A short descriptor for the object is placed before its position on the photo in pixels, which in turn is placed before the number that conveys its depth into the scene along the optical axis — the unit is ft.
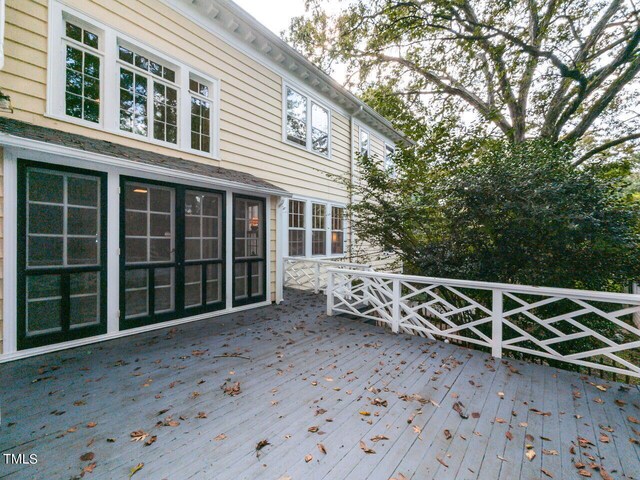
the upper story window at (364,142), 33.40
